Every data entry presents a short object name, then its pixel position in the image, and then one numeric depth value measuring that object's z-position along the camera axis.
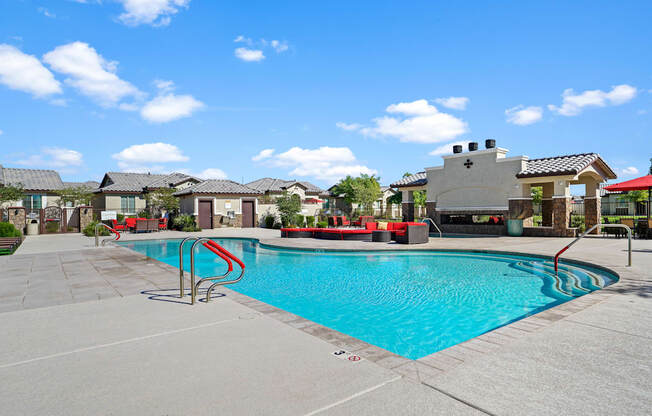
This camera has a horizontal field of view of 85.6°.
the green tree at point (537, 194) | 38.75
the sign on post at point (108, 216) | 26.03
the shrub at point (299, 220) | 27.30
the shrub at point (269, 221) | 28.94
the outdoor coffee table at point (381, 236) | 16.32
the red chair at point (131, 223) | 24.53
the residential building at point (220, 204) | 27.28
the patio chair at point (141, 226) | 24.03
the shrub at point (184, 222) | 26.17
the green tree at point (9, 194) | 21.81
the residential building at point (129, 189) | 32.66
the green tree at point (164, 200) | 27.69
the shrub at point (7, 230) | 15.79
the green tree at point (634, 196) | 36.46
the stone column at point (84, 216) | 23.75
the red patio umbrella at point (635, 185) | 16.73
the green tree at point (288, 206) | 25.23
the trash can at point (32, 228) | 22.77
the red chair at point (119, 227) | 24.70
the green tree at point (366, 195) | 45.34
